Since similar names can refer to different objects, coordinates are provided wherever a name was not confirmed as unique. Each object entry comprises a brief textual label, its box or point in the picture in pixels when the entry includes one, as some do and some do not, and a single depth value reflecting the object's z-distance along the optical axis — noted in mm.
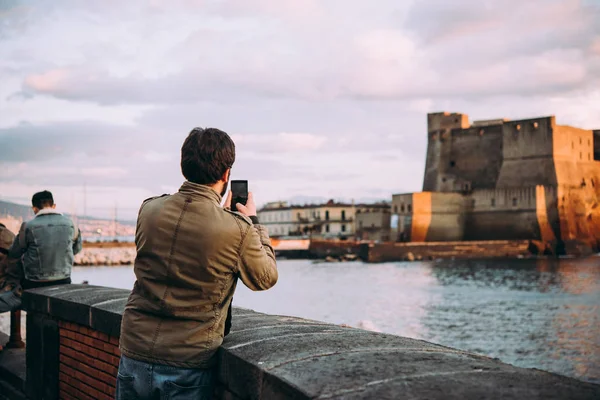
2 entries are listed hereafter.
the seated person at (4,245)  5223
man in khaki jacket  2291
